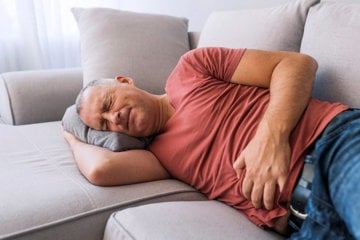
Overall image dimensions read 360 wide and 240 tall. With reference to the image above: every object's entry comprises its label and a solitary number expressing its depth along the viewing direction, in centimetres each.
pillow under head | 120
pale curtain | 214
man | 82
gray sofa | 89
